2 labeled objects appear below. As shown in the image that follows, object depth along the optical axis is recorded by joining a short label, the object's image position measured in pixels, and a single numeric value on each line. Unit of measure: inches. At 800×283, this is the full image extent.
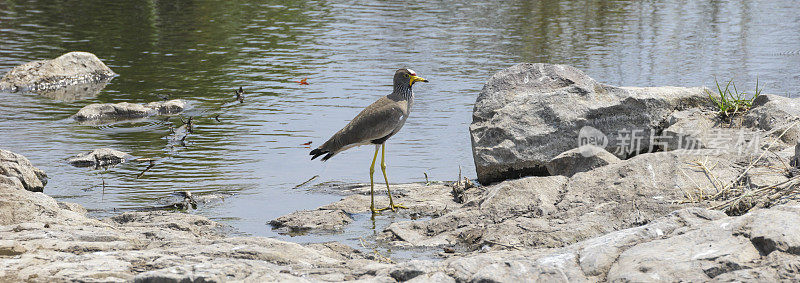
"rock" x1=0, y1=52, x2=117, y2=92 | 1390.3
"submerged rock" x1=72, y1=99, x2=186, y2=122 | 1150.3
